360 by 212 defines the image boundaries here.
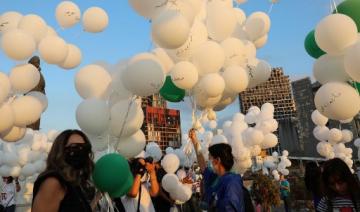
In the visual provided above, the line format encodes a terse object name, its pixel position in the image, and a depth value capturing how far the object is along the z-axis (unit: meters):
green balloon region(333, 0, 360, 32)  3.49
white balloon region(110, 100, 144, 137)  3.80
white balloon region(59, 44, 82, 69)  4.89
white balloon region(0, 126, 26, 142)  4.46
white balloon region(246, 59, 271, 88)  4.93
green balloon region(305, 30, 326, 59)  3.97
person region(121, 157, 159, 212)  3.73
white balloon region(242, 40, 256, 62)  4.96
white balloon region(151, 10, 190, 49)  3.62
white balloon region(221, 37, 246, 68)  4.79
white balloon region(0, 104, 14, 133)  4.06
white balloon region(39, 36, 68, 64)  4.55
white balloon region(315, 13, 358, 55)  3.18
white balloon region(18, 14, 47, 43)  4.70
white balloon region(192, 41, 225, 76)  4.46
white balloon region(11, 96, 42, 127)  4.37
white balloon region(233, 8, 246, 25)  5.34
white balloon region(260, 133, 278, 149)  7.91
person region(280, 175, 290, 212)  13.00
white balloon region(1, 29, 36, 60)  4.27
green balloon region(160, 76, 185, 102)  4.90
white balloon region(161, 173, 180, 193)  4.98
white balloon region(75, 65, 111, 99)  4.02
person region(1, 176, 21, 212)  7.82
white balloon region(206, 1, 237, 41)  4.87
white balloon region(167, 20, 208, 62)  4.57
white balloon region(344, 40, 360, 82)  3.03
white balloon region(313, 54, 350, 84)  3.46
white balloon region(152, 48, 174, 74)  4.63
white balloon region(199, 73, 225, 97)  4.47
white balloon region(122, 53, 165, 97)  3.53
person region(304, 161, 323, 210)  4.38
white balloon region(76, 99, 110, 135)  3.68
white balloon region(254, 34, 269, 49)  5.50
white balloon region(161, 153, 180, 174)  5.84
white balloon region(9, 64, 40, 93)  4.45
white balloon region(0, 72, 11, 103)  4.03
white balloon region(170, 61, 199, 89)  4.33
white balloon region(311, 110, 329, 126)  8.14
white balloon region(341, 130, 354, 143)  8.21
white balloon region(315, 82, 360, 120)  3.23
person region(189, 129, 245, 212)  3.06
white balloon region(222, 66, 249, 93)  4.61
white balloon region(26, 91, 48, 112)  4.73
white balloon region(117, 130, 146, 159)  4.01
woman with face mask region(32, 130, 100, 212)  2.01
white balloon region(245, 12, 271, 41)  5.16
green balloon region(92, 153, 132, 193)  2.74
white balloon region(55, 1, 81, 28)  4.96
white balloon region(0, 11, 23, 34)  4.59
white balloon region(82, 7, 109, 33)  4.85
